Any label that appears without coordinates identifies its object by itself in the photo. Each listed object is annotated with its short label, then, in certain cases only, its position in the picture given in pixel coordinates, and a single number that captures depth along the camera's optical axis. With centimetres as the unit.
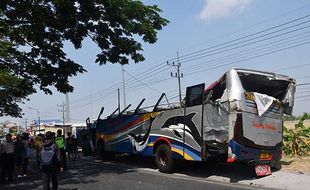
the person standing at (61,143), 1298
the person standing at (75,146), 1728
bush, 1197
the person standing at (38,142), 1335
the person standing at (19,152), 1253
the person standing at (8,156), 1151
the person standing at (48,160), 776
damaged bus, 930
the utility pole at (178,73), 4088
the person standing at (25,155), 1279
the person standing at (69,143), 1688
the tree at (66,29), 1044
